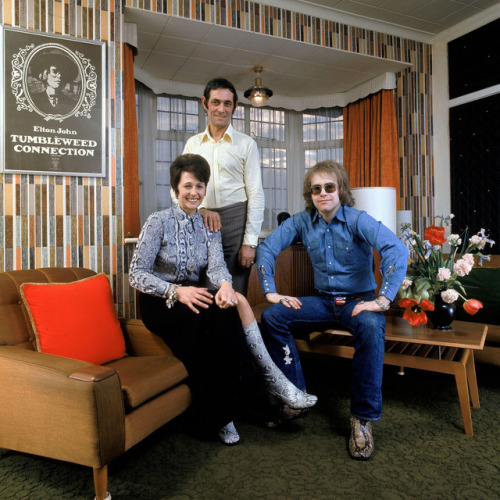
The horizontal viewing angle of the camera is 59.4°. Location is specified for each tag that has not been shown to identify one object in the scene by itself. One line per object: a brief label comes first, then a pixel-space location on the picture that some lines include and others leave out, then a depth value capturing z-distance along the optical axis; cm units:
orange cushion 170
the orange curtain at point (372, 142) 465
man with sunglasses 186
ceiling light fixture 455
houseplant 208
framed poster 269
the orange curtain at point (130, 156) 384
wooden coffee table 189
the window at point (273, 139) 516
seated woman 179
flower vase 213
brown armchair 135
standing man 238
